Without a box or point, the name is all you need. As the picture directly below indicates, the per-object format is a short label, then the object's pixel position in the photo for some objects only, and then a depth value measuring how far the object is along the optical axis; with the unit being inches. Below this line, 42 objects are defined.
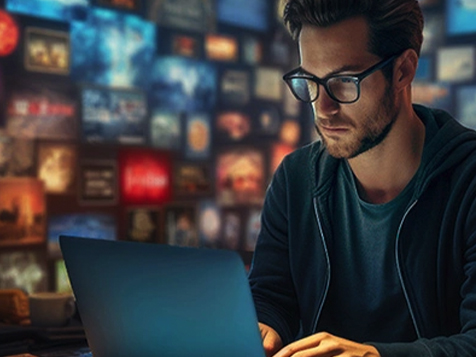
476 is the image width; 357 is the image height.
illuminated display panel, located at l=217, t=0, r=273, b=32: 132.0
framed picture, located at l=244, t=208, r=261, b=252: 137.0
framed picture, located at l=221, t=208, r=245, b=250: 132.2
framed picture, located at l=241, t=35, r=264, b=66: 135.9
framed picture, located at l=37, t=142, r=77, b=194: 103.2
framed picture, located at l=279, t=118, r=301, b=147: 143.8
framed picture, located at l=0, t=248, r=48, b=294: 98.0
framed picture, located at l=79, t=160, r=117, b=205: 108.6
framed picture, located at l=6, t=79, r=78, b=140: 100.4
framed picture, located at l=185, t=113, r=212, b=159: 124.9
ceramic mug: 54.7
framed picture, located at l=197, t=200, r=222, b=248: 127.3
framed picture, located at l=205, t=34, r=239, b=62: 128.4
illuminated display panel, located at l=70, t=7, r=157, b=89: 107.9
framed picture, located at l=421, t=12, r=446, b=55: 141.8
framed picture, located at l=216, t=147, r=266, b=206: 131.4
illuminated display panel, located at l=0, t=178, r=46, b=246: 97.7
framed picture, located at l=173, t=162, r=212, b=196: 123.6
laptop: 32.9
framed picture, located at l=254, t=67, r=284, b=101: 138.3
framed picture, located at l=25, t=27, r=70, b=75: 102.7
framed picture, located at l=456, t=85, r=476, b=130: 138.7
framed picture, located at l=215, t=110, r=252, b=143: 130.6
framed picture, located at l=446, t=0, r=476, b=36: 139.5
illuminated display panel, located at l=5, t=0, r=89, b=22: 100.9
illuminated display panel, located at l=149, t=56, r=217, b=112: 119.6
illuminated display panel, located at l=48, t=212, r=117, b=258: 104.0
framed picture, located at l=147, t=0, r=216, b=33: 119.5
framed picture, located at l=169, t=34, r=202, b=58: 122.6
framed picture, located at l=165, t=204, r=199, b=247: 121.6
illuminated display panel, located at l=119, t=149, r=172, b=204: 115.3
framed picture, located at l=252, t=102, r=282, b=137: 138.1
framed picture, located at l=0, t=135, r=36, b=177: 98.6
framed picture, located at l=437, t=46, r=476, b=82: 139.3
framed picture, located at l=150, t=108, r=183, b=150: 118.7
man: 48.9
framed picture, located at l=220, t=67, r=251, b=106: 131.0
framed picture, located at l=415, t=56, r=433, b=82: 141.9
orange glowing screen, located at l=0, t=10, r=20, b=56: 99.0
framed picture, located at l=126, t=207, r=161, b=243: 115.3
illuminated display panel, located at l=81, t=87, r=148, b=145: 108.7
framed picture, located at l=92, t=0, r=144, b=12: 111.0
